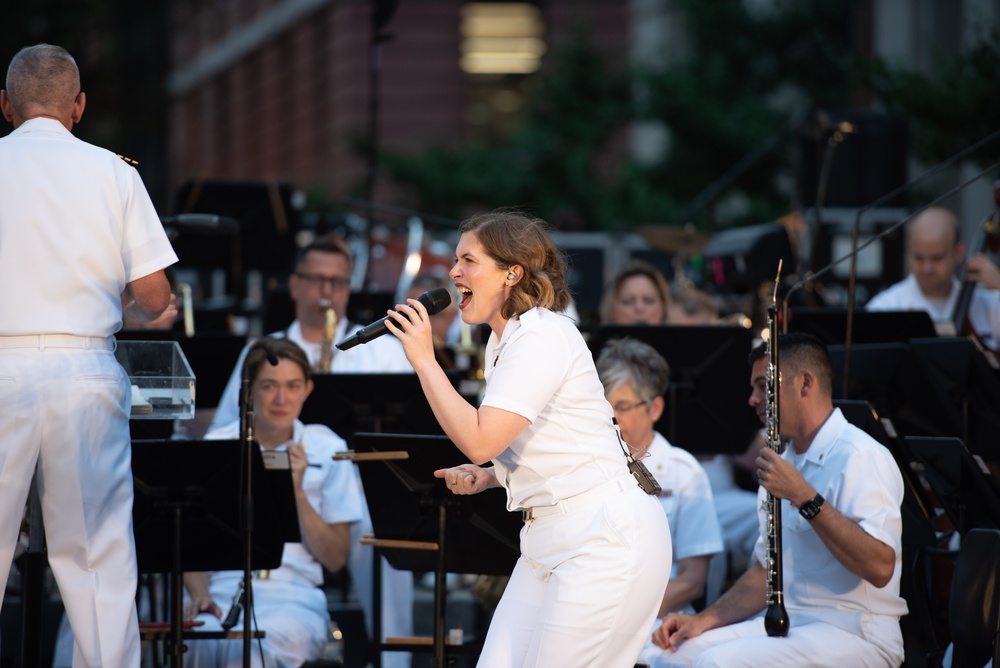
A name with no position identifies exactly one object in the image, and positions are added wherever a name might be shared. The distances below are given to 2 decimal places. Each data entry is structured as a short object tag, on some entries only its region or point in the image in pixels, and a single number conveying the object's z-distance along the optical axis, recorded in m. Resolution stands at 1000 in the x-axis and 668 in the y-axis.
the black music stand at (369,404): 14.06
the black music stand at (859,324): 14.58
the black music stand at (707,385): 14.32
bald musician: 16.59
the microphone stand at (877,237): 11.70
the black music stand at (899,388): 13.12
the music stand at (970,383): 12.91
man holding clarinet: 10.12
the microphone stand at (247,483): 10.80
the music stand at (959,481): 10.62
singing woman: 8.09
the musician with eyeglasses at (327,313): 15.97
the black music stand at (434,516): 10.95
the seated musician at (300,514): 12.48
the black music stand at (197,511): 11.09
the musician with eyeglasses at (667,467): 12.29
